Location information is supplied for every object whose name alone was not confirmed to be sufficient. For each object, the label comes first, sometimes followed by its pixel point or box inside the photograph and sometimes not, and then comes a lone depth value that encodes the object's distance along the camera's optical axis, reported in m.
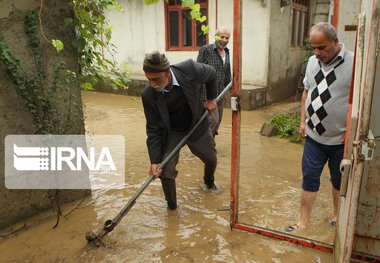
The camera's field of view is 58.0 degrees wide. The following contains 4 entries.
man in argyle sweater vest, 2.66
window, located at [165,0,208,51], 10.38
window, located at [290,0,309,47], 10.14
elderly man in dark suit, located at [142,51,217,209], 3.33
